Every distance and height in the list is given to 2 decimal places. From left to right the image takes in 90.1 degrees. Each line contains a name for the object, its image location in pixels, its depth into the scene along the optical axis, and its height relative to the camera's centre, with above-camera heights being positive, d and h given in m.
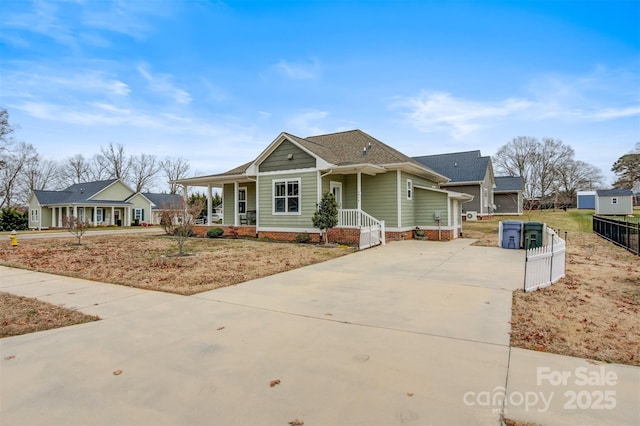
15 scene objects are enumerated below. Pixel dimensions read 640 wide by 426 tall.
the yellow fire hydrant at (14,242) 15.06 -1.38
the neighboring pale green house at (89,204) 35.69 +0.92
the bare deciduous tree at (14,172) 42.62 +5.52
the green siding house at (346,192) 14.63 +0.92
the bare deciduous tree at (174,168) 55.50 +7.69
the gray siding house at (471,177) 27.72 +2.93
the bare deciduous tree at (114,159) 51.57 +8.66
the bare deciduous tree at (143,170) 53.97 +7.21
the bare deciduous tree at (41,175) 46.55 +5.82
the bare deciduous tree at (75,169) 52.25 +7.06
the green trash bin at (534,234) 12.41 -0.97
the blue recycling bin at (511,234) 12.92 -1.01
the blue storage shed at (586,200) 48.72 +1.38
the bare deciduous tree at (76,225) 14.84 -0.59
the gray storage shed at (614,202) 33.56 +0.75
